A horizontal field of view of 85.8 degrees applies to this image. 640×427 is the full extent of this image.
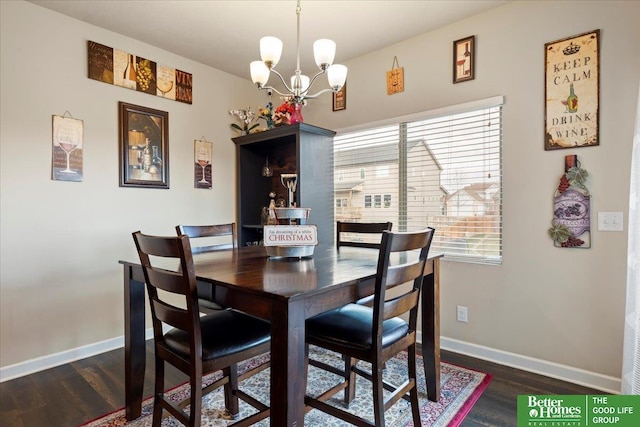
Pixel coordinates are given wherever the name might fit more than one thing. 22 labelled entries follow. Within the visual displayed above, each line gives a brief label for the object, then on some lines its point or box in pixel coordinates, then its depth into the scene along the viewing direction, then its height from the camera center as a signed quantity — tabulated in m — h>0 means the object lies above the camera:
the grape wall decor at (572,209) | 2.13 -0.01
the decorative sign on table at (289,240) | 1.70 -0.15
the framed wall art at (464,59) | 2.56 +1.12
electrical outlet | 2.62 -0.81
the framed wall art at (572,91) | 2.10 +0.73
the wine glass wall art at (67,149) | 2.48 +0.44
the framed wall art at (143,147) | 2.83 +0.53
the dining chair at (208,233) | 2.10 -0.15
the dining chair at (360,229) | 2.28 -0.14
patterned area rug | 1.79 -1.10
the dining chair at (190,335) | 1.29 -0.54
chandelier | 1.84 +0.80
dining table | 1.12 -0.33
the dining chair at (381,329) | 1.37 -0.54
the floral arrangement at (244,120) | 3.65 +0.95
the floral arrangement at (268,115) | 3.36 +0.91
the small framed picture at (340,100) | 3.31 +1.06
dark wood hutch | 3.10 +0.36
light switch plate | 2.02 -0.08
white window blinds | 2.52 +0.27
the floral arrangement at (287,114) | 2.99 +0.84
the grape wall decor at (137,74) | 2.70 +1.15
